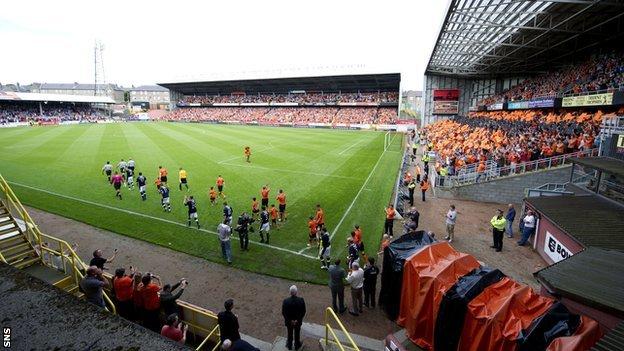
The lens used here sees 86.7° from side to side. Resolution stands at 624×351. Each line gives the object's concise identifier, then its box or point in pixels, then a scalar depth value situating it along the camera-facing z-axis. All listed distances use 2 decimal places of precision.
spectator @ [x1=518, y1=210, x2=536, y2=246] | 12.77
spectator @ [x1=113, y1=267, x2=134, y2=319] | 6.83
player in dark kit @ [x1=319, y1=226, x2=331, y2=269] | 10.33
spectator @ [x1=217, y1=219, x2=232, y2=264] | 10.59
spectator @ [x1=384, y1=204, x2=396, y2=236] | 12.61
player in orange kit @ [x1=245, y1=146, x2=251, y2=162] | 26.41
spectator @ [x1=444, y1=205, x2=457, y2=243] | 12.99
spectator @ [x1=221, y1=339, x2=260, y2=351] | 4.54
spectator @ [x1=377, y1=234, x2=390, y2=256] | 9.38
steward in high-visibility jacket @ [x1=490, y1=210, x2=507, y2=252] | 12.08
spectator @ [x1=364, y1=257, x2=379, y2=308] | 8.41
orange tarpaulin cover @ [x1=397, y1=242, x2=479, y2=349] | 6.94
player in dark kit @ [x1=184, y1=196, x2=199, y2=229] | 13.11
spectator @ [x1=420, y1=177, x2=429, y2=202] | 18.05
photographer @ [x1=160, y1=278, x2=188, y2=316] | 6.64
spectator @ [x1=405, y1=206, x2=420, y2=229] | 13.01
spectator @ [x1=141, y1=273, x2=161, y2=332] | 6.59
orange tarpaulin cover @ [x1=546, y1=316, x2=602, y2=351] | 4.89
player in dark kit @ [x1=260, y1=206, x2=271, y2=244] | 12.18
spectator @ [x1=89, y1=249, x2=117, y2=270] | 7.76
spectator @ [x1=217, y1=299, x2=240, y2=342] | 5.94
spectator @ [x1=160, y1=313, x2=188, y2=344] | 5.56
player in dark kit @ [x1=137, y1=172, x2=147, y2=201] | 16.53
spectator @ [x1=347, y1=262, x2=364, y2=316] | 8.15
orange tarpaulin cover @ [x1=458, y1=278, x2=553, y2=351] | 5.69
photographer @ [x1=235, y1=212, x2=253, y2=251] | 11.38
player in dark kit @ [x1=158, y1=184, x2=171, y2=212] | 15.05
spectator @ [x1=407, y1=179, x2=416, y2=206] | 17.09
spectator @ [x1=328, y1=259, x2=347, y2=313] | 8.08
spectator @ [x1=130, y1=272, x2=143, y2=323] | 6.70
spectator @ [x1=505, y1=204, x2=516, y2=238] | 13.61
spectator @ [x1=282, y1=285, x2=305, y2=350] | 6.66
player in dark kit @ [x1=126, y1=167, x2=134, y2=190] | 18.16
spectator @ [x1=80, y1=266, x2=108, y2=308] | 5.94
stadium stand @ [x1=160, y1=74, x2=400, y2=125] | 68.25
